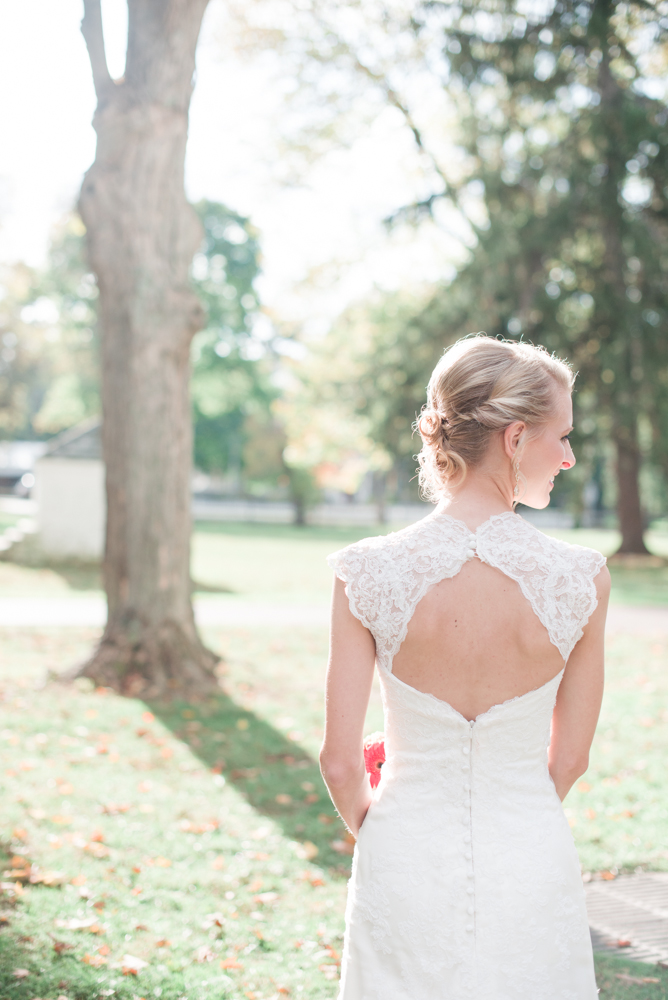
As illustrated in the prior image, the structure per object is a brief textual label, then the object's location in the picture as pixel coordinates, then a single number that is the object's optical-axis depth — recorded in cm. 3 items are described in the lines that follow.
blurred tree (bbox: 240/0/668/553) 1547
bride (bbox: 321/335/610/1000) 184
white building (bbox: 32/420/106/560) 1839
